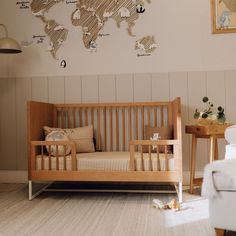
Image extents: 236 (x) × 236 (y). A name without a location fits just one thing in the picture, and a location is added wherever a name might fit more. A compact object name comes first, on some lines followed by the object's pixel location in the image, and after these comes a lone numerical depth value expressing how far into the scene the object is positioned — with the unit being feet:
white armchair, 5.47
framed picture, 10.60
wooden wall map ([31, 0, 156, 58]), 10.96
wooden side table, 8.84
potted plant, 9.11
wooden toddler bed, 8.43
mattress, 8.46
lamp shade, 9.79
